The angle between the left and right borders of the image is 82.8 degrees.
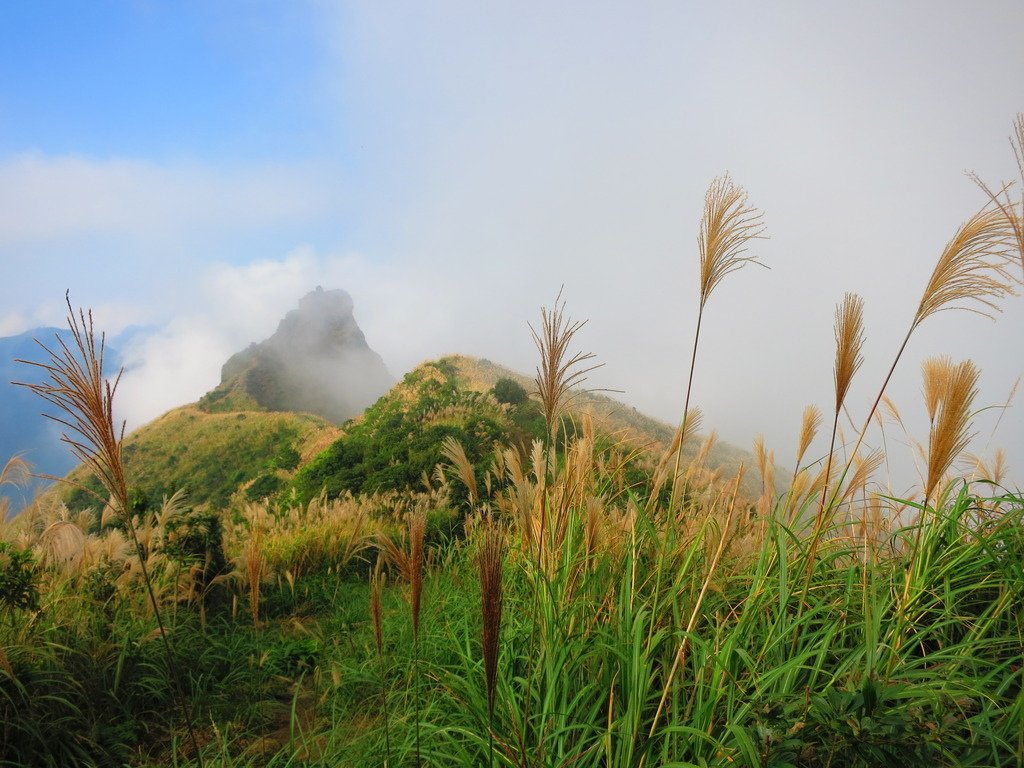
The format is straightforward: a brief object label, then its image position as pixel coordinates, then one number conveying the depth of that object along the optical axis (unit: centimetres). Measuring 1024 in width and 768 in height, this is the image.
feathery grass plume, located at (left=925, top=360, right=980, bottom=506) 241
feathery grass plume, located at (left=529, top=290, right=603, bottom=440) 233
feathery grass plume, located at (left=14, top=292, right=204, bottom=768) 178
